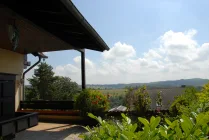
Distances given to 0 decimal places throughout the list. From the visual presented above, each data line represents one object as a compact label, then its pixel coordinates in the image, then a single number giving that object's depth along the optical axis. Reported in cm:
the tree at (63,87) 1916
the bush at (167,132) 56
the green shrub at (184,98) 290
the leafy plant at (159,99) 529
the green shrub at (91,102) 544
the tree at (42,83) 1952
